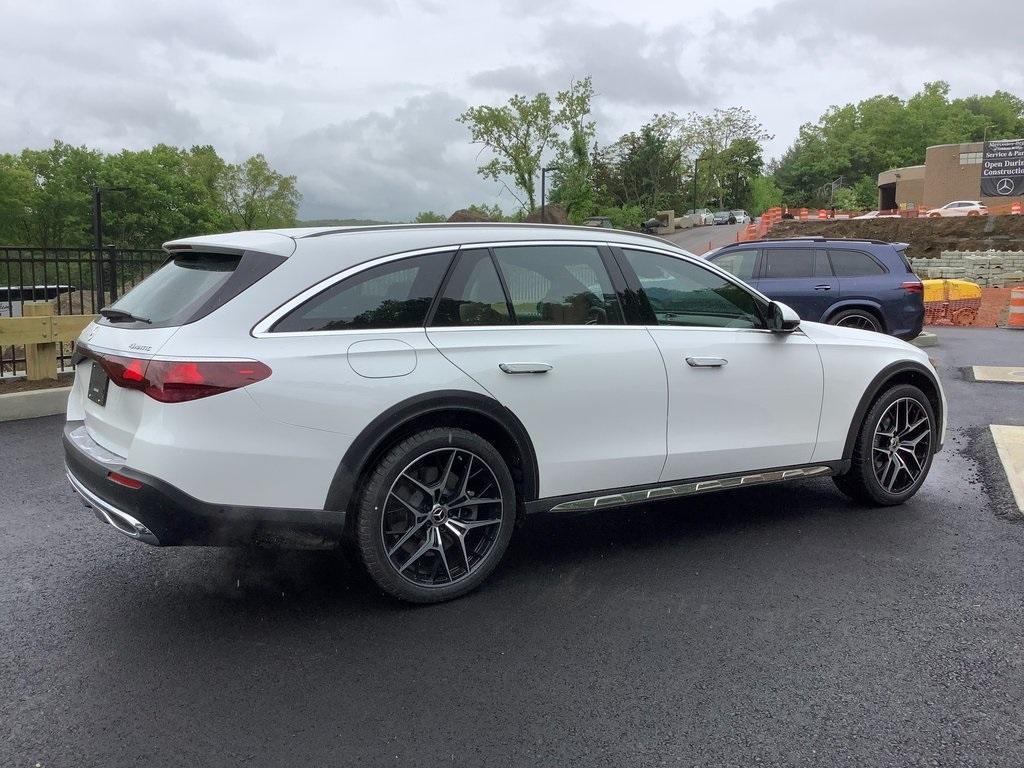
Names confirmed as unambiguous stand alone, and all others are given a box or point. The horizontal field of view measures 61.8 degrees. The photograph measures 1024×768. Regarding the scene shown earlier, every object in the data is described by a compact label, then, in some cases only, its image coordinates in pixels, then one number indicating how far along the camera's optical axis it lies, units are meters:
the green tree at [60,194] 69.94
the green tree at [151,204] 69.94
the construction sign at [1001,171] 55.44
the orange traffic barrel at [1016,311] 19.90
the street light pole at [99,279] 11.11
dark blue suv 12.25
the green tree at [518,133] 52.66
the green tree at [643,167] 78.55
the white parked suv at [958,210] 38.28
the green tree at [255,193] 85.69
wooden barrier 9.04
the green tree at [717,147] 84.00
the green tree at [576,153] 52.53
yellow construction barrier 21.06
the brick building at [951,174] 67.69
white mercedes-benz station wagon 3.45
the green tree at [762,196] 91.12
